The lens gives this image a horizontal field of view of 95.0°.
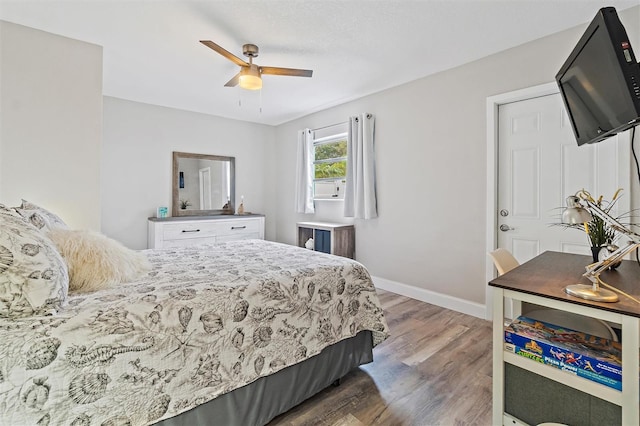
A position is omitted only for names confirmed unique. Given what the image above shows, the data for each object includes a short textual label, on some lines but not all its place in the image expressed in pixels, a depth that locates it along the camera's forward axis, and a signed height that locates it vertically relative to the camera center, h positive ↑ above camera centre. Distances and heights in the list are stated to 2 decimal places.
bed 1.00 -0.56
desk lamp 1.07 -0.16
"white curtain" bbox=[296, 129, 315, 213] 4.74 +0.67
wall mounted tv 1.14 +0.60
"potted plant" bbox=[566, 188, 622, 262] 1.59 -0.12
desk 0.97 -0.34
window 4.38 +0.78
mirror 4.59 +0.47
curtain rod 4.27 +1.33
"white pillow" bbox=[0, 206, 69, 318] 1.02 -0.22
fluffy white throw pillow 1.39 -0.24
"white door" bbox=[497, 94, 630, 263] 2.26 +0.33
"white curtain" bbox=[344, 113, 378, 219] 3.80 +0.57
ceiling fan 2.52 +1.22
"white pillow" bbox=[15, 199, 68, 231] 1.53 -0.02
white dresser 4.11 -0.25
